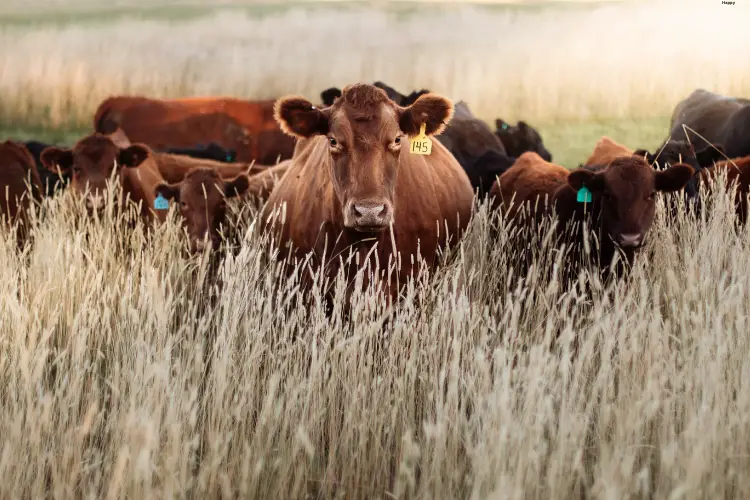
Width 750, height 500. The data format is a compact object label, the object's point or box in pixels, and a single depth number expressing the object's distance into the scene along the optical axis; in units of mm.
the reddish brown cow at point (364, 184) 9758
